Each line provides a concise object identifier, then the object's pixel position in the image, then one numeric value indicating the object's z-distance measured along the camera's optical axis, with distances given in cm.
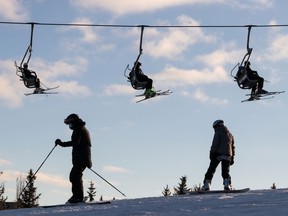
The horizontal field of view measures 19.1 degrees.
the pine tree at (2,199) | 6484
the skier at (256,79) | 2017
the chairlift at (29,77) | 2089
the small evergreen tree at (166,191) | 7144
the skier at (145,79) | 2073
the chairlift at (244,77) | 2023
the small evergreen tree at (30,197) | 6769
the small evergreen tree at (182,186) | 6764
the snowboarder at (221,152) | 1739
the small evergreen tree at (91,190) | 7250
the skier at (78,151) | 1602
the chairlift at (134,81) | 2103
